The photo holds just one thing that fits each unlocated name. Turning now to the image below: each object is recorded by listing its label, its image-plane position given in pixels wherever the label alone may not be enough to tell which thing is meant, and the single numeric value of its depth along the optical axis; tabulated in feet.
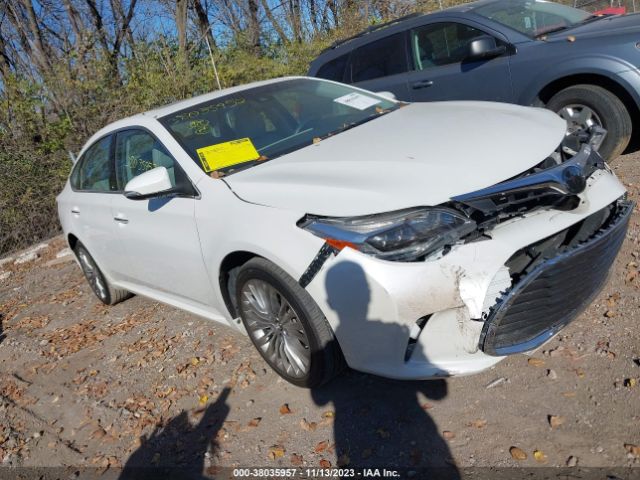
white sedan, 7.67
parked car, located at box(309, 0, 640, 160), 15.72
